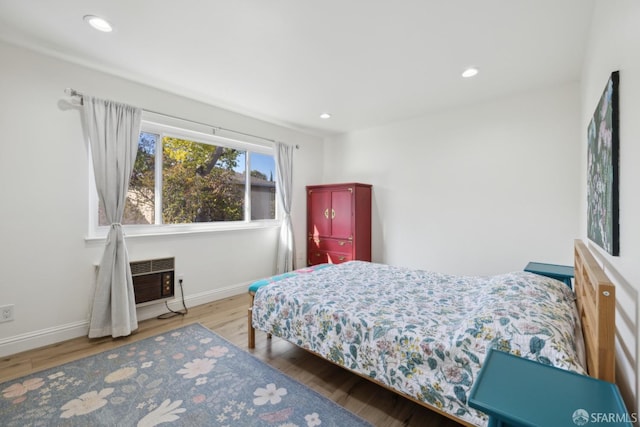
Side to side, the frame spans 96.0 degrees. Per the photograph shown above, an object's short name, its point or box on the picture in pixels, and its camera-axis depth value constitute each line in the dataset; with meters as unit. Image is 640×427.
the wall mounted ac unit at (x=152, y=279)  2.98
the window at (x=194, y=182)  3.18
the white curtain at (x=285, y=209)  4.36
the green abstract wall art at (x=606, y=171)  1.21
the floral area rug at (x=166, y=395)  1.65
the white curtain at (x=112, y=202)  2.65
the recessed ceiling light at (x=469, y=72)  2.72
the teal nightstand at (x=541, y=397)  0.81
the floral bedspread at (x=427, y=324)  1.35
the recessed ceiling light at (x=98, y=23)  2.00
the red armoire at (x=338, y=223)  4.27
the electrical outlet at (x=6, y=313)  2.31
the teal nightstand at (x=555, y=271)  2.32
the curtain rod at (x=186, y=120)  2.55
